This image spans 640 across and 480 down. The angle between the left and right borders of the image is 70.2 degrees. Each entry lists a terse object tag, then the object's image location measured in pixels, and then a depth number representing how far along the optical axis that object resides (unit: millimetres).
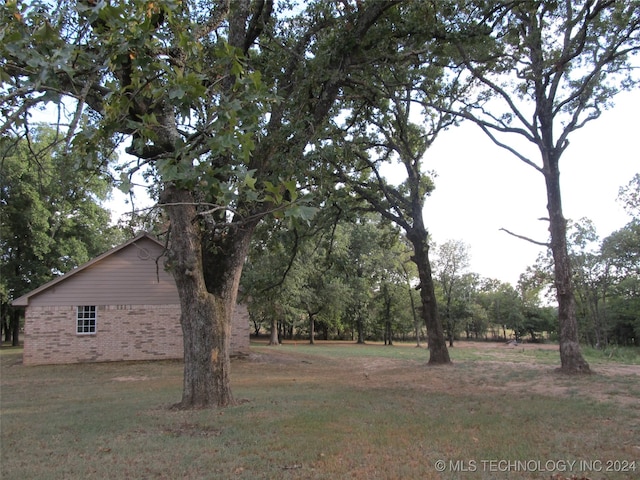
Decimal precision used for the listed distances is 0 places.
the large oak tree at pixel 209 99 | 3283
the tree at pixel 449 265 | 41469
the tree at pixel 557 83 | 12117
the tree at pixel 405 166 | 13578
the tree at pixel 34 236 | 27297
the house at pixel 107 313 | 18781
